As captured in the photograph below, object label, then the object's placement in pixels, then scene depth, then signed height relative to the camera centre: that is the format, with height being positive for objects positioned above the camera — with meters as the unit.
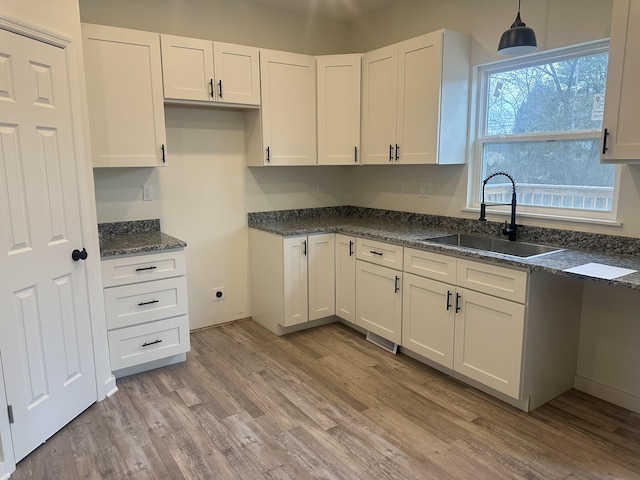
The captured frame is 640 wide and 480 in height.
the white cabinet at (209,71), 3.11 +0.75
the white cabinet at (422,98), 3.12 +0.56
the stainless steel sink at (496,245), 2.85 -0.48
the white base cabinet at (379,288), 3.17 -0.83
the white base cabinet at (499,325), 2.42 -0.87
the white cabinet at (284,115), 3.54 +0.49
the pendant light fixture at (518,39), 2.35 +0.70
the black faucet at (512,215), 2.91 -0.27
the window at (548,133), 2.65 +0.26
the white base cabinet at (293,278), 3.52 -0.83
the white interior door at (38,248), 2.04 -0.35
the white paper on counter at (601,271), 2.06 -0.46
